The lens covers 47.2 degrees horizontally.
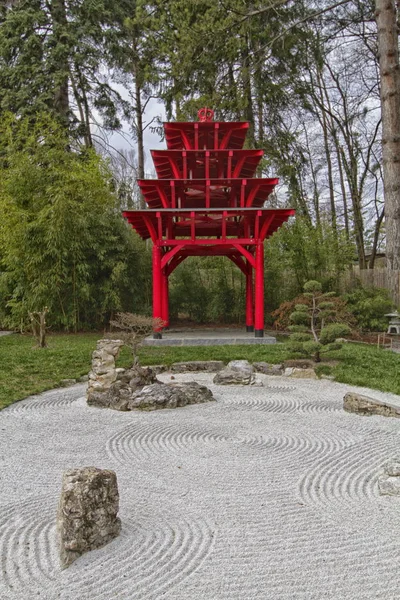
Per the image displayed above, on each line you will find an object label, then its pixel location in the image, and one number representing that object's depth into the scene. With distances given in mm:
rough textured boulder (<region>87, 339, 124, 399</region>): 4457
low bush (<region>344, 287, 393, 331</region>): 8523
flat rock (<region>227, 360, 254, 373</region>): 5324
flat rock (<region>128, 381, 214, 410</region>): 4086
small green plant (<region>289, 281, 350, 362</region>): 5613
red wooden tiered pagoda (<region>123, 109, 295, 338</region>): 7723
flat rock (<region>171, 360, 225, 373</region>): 5938
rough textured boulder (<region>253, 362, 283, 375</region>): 5742
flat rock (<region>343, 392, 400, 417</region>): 3791
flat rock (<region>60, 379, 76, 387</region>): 5152
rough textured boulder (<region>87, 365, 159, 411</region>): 4141
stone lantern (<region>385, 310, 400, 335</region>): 7903
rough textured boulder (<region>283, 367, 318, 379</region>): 5531
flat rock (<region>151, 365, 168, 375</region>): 5829
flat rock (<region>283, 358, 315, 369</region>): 5793
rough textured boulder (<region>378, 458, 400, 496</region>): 2287
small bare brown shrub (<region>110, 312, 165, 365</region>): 4824
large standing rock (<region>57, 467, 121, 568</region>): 1770
